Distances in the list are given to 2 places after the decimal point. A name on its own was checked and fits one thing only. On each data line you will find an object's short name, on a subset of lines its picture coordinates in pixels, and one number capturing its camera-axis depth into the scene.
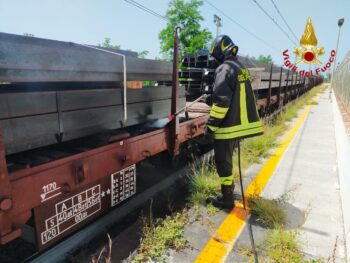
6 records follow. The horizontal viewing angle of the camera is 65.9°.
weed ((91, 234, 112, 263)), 2.50
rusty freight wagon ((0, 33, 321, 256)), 1.60
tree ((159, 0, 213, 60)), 30.50
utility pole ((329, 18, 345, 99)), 17.87
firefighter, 3.16
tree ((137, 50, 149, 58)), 33.29
